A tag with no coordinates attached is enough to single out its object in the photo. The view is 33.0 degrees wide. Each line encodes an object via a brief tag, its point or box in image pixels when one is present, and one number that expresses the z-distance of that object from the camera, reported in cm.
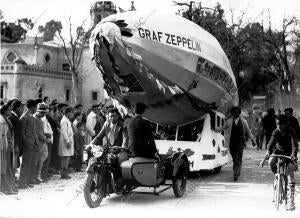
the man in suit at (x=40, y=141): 1091
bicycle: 790
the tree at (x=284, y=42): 3164
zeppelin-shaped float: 984
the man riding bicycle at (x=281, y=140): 836
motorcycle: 809
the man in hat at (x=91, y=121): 1499
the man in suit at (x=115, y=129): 1023
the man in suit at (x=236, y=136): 1195
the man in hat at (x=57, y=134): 1234
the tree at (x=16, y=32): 5973
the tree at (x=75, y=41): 4506
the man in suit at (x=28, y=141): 1033
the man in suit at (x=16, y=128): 993
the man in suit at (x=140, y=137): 864
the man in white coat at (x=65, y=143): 1206
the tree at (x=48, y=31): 6569
